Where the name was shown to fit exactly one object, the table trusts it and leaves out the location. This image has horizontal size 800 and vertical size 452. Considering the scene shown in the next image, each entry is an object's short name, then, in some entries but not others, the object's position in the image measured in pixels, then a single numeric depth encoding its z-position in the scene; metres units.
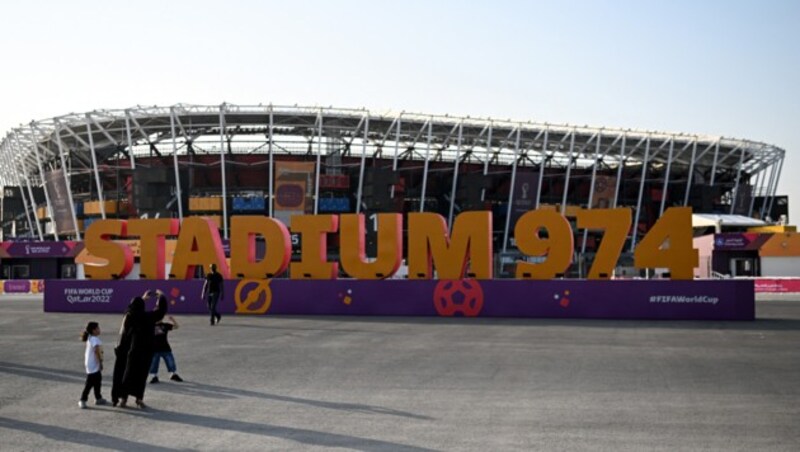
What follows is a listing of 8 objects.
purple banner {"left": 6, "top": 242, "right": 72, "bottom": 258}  70.56
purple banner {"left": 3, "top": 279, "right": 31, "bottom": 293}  61.31
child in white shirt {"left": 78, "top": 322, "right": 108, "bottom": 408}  12.66
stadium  71.88
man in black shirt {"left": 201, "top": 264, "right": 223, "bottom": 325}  26.94
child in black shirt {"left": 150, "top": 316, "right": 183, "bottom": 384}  14.53
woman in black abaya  12.55
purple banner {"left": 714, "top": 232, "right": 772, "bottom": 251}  64.29
